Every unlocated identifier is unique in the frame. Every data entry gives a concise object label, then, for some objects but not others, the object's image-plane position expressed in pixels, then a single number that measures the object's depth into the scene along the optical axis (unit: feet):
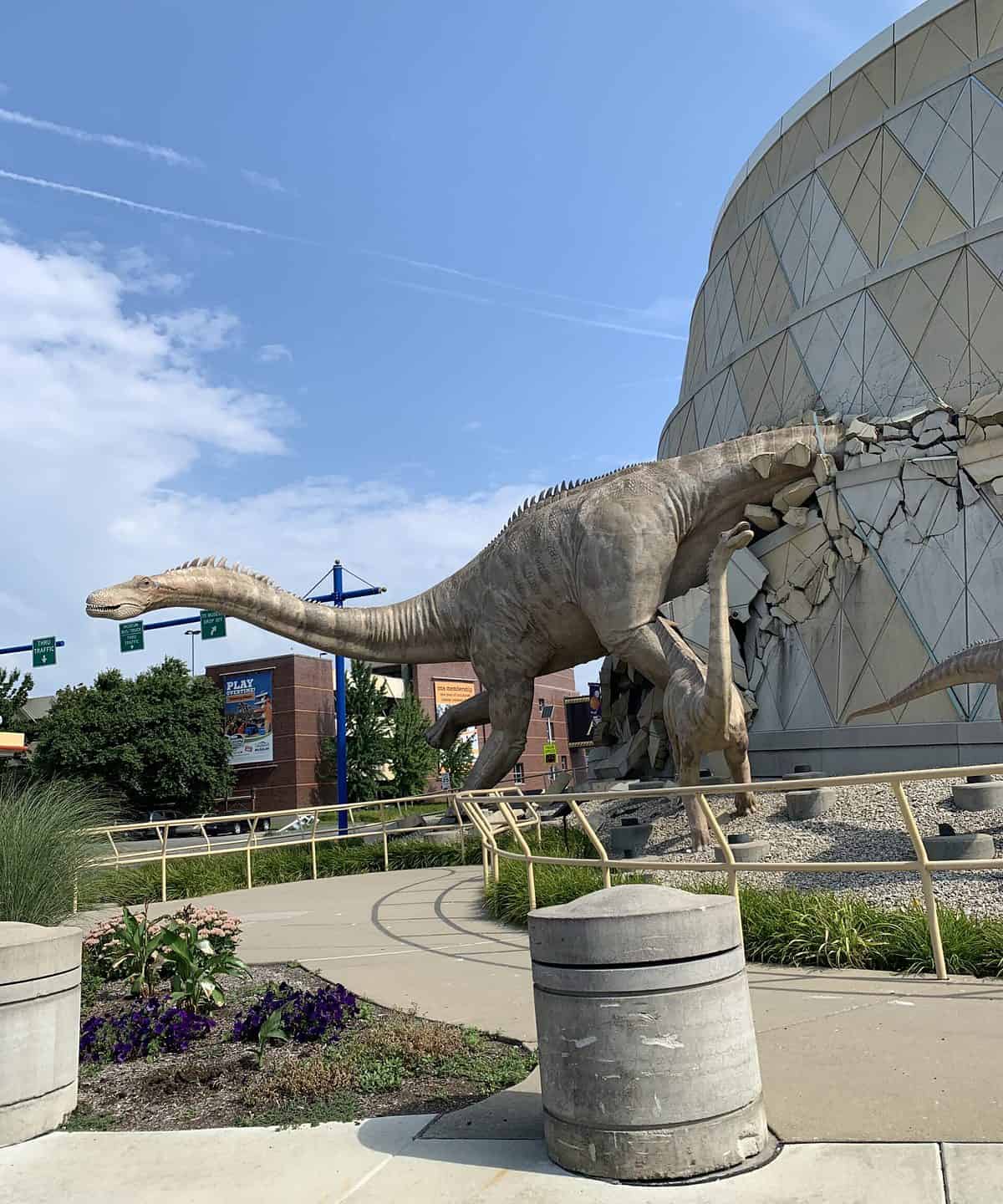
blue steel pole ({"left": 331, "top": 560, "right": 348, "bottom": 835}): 93.35
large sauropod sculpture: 45.50
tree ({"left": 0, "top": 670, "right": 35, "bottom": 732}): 147.74
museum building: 49.75
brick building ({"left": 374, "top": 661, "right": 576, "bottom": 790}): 206.59
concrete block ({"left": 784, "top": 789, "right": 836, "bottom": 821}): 37.68
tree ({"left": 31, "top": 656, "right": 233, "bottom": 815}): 144.36
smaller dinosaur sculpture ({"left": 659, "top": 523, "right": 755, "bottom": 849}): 32.55
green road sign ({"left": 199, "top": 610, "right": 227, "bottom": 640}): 96.14
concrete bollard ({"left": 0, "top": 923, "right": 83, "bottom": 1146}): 14.37
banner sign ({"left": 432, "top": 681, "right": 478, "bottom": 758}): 207.51
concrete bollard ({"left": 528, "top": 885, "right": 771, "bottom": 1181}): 11.51
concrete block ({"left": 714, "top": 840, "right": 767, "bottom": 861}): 30.13
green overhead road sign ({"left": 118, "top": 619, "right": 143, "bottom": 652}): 103.30
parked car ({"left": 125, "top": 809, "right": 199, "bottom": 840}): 138.00
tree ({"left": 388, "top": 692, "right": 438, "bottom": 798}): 165.27
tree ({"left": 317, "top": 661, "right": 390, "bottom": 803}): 162.40
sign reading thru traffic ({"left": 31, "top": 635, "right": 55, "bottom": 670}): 122.01
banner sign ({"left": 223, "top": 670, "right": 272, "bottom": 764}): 174.70
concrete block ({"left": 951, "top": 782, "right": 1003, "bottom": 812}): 35.04
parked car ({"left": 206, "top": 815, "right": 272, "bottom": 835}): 140.56
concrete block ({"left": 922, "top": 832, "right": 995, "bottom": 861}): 26.89
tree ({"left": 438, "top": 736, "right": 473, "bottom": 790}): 174.19
